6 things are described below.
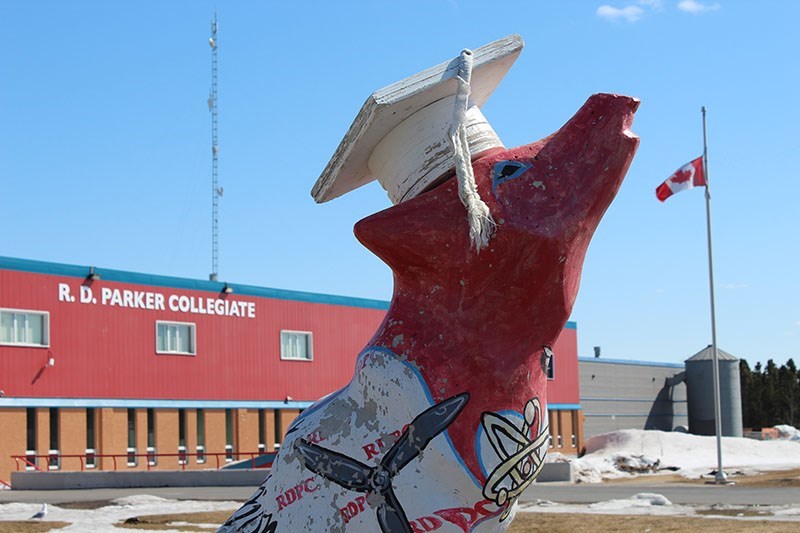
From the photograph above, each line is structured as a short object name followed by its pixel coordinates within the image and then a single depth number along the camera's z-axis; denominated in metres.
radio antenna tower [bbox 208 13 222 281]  37.88
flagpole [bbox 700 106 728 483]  24.84
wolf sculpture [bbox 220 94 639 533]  3.65
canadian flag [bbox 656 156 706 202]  24.98
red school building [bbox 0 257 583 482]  26.08
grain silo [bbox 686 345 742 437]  49.62
